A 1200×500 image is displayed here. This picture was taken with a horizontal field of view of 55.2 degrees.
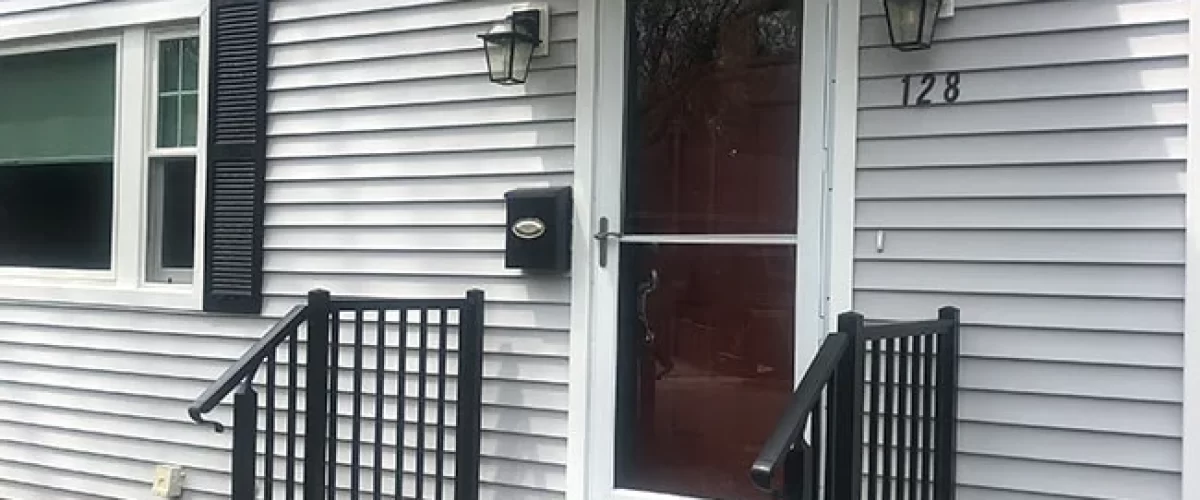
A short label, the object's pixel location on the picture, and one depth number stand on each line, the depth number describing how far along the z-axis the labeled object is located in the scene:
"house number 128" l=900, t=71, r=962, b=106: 2.94
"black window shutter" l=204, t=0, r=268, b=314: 4.19
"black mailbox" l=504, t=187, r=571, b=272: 3.47
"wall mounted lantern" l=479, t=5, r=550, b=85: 3.53
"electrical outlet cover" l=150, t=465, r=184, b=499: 4.38
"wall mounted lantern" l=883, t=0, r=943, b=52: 2.91
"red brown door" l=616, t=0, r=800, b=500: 3.25
